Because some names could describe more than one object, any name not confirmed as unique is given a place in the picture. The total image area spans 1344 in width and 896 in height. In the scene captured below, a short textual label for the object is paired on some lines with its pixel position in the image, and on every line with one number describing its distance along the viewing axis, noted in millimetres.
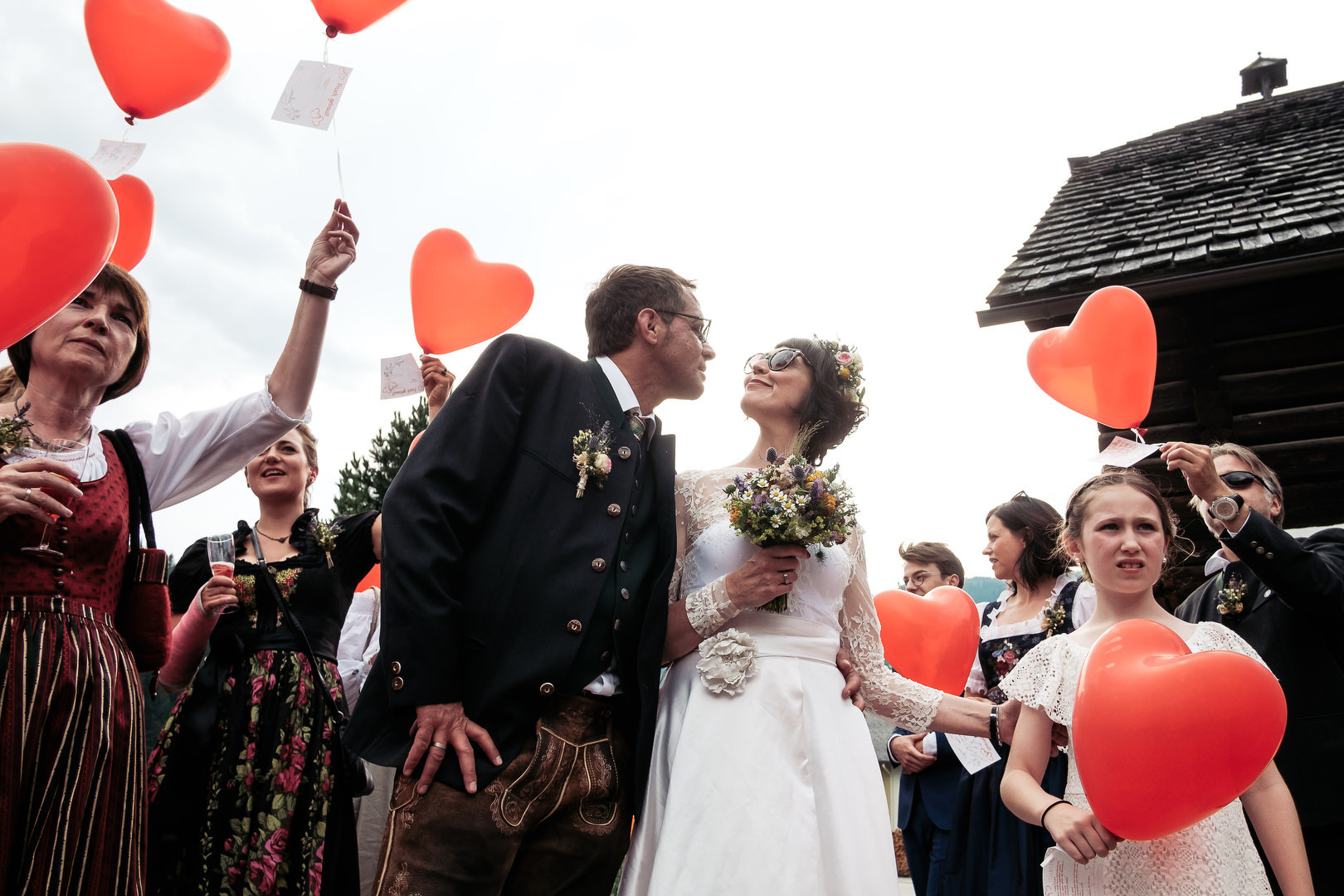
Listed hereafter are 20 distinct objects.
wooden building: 5871
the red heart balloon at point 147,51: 3465
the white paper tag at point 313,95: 2689
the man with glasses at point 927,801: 4699
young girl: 2326
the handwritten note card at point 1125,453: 2887
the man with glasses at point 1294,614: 3168
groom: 1896
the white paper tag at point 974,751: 3221
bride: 2238
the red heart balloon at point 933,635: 3840
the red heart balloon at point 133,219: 3570
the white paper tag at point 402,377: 3418
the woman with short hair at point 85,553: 1811
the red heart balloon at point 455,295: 3828
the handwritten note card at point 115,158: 2918
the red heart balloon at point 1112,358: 3740
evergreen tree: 23078
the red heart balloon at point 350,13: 3115
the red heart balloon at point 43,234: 2006
